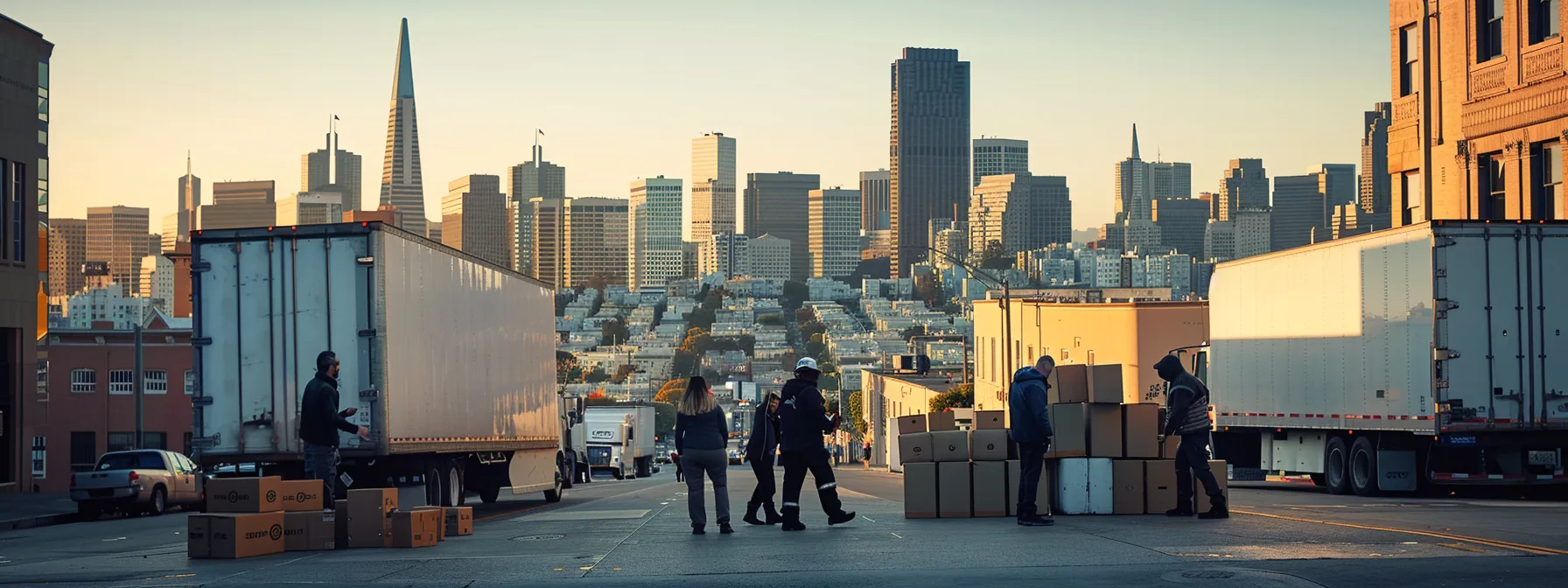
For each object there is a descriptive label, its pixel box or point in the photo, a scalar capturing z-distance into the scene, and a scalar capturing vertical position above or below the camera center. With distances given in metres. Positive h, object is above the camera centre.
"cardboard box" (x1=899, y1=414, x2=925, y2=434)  21.77 -1.06
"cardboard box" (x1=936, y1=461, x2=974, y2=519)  19.08 -1.69
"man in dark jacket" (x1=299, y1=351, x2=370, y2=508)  17.89 -0.81
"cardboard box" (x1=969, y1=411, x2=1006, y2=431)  20.77 -0.96
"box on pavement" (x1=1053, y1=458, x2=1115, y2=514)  19.16 -1.65
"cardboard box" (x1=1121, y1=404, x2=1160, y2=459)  19.28 -1.05
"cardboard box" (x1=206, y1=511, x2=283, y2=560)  15.72 -1.74
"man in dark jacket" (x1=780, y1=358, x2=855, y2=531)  17.75 -0.94
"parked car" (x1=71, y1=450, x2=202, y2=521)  31.75 -2.59
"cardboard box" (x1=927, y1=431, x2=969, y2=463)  19.03 -1.13
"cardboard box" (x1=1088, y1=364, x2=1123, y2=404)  19.33 -0.52
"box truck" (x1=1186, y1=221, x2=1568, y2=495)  23.78 -0.24
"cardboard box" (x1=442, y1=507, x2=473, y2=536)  18.25 -1.87
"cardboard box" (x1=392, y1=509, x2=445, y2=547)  16.42 -1.77
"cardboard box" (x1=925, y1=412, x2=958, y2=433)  20.95 -1.00
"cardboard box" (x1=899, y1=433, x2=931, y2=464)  19.14 -1.20
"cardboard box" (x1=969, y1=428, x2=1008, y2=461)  19.09 -1.13
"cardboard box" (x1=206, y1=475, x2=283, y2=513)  16.02 -1.39
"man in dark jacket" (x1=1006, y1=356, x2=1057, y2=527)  17.50 -0.93
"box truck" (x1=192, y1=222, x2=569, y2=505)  20.89 +0.12
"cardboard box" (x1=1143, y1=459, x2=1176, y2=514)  19.17 -1.67
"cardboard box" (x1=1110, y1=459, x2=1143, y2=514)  19.16 -1.66
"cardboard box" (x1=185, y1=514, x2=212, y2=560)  15.88 -1.78
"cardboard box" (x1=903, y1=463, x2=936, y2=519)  19.06 -1.67
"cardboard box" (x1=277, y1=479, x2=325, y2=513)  16.66 -1.46
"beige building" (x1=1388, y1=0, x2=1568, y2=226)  36.59 +5.28
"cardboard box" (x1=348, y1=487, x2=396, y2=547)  16.45 -1.72
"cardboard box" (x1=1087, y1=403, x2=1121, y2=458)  19.25 -1.03
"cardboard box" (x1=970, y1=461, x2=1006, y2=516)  19.17 -1.66
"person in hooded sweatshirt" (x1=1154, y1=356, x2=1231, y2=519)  18.11 -0.90
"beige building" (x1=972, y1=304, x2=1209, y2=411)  62.12 +0.18
